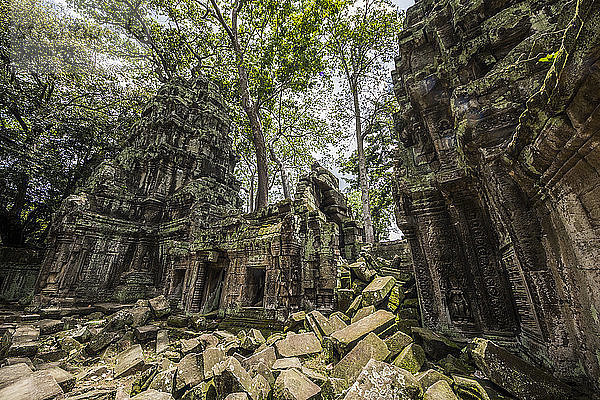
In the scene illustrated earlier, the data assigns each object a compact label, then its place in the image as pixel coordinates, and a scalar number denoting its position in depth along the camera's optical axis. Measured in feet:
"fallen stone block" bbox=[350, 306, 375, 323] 16.48
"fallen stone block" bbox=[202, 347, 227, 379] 13.62
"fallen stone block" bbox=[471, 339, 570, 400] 7.51
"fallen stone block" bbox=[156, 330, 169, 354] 20.32
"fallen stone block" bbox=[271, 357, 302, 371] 12.97
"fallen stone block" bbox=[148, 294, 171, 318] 28.56
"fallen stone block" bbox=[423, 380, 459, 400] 7.76
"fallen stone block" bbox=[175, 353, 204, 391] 13.08
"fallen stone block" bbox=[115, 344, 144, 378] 16.66
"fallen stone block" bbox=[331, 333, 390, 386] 10.85
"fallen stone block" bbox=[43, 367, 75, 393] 14.26
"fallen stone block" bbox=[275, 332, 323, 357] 14.74
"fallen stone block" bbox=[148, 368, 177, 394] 12.77
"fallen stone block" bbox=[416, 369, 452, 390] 8.68
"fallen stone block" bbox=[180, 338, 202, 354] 18.57
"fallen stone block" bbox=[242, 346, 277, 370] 13.48
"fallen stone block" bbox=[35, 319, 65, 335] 24.37
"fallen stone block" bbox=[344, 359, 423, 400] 7.67
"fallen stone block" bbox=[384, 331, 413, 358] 11.43
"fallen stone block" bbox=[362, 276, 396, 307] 17.87
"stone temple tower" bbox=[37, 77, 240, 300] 39.65
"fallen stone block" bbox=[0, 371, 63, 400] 12.25
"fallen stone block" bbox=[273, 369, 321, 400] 9.52
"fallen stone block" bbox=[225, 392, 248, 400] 9.76
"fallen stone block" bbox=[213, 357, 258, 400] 10.47
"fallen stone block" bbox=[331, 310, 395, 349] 13.15
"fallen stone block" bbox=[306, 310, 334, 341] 16.29
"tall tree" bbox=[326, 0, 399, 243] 51.88
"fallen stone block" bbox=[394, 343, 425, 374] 10.40
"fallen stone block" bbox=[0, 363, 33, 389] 13.87
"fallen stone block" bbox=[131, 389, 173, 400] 11.59
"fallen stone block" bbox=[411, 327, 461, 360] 11.93
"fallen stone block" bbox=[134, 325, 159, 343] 22.68
